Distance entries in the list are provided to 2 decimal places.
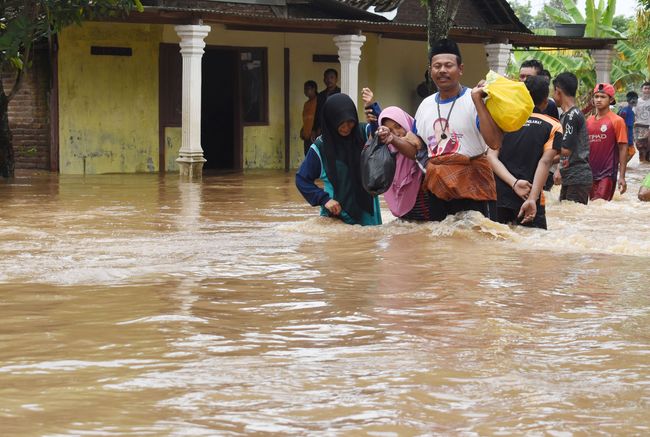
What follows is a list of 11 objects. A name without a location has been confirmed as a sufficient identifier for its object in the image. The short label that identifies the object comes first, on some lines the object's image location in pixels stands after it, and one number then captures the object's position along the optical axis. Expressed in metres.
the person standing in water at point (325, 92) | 19.47
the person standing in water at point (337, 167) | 9.31
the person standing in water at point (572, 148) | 10.55
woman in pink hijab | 8.80
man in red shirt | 12.16
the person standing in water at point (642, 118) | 22.80
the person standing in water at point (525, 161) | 8.66
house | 18.83
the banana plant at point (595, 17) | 31.17
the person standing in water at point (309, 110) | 20.34
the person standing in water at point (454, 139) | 8.30
